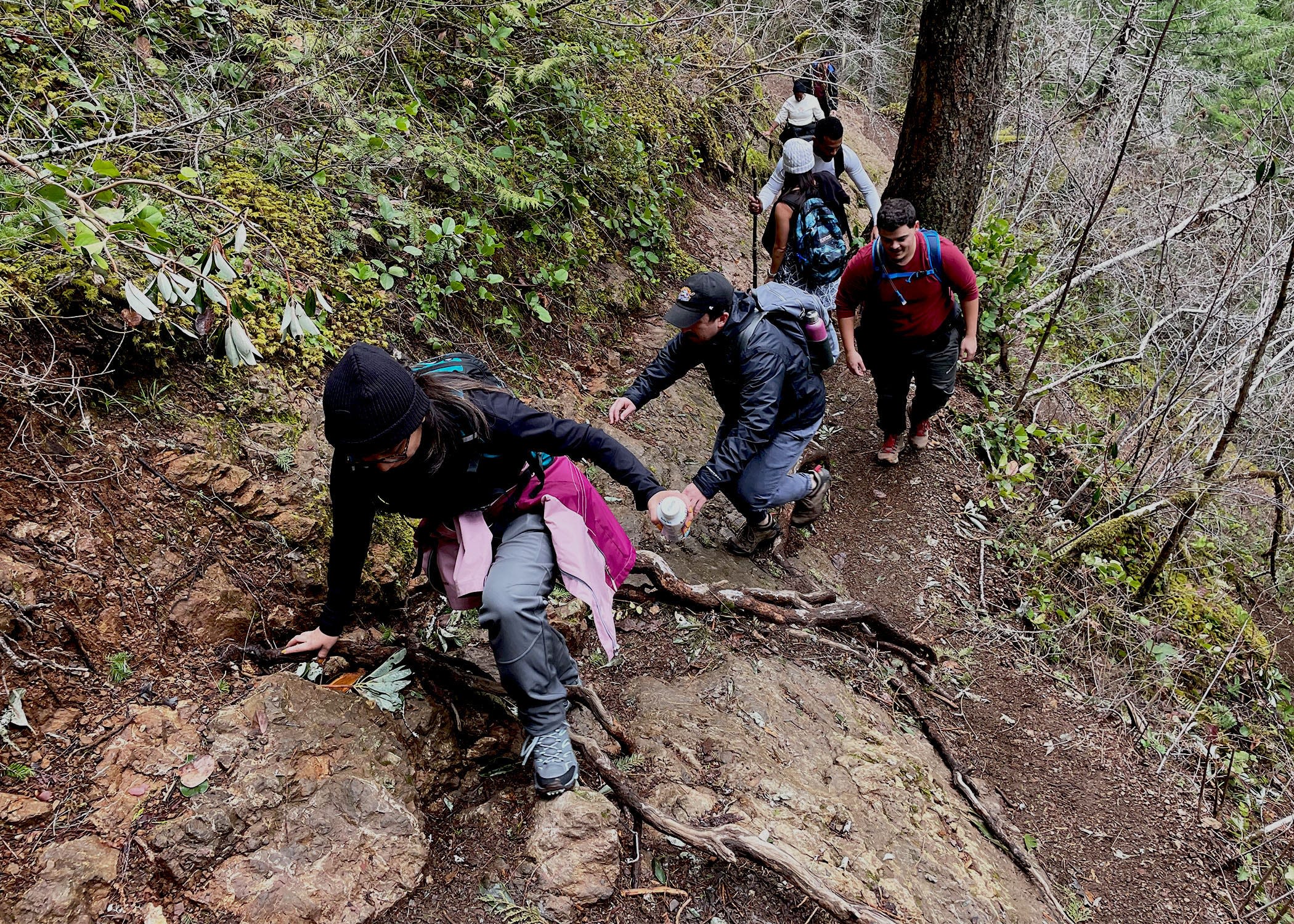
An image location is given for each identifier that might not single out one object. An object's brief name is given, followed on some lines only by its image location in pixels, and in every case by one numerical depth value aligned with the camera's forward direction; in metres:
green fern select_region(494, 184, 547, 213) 5.36
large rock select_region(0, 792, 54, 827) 2.30
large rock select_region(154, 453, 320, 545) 3.24
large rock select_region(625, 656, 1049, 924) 3.25
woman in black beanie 2.56
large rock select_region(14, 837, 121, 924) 2.21
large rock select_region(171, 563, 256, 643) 3.00
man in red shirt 5.71
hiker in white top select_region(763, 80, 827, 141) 7.02
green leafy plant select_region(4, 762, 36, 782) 2.38
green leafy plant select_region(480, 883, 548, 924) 2.71
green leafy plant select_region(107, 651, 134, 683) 2.74
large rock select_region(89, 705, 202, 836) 2.47
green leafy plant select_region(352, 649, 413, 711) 3.14
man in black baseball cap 4.26
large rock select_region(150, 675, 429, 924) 2.47
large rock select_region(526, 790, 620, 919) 2.80
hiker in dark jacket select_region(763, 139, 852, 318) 6.52
